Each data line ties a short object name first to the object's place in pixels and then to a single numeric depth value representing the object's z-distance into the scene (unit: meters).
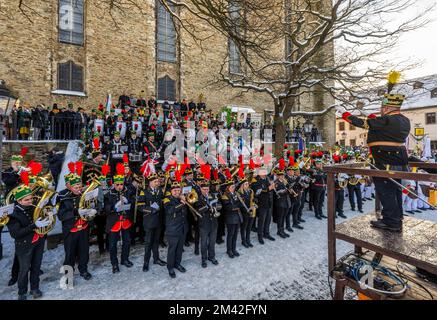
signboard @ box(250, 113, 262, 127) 23.58
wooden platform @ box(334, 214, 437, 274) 2.74
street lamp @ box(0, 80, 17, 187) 4.93
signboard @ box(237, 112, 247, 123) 22.11
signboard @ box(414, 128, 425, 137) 13.13
